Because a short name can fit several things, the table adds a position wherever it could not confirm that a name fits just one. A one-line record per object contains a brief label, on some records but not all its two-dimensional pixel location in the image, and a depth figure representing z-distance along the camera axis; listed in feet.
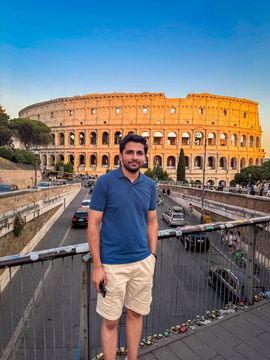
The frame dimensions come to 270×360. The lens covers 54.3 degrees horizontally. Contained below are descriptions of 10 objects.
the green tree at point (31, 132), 190.39
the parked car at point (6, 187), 88.28
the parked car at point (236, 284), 14.29
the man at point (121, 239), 8.04
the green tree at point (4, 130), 166.71
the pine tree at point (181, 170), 208.54
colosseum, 248.32
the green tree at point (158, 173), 195.18
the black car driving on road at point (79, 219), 79.05
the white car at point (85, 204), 95.24
